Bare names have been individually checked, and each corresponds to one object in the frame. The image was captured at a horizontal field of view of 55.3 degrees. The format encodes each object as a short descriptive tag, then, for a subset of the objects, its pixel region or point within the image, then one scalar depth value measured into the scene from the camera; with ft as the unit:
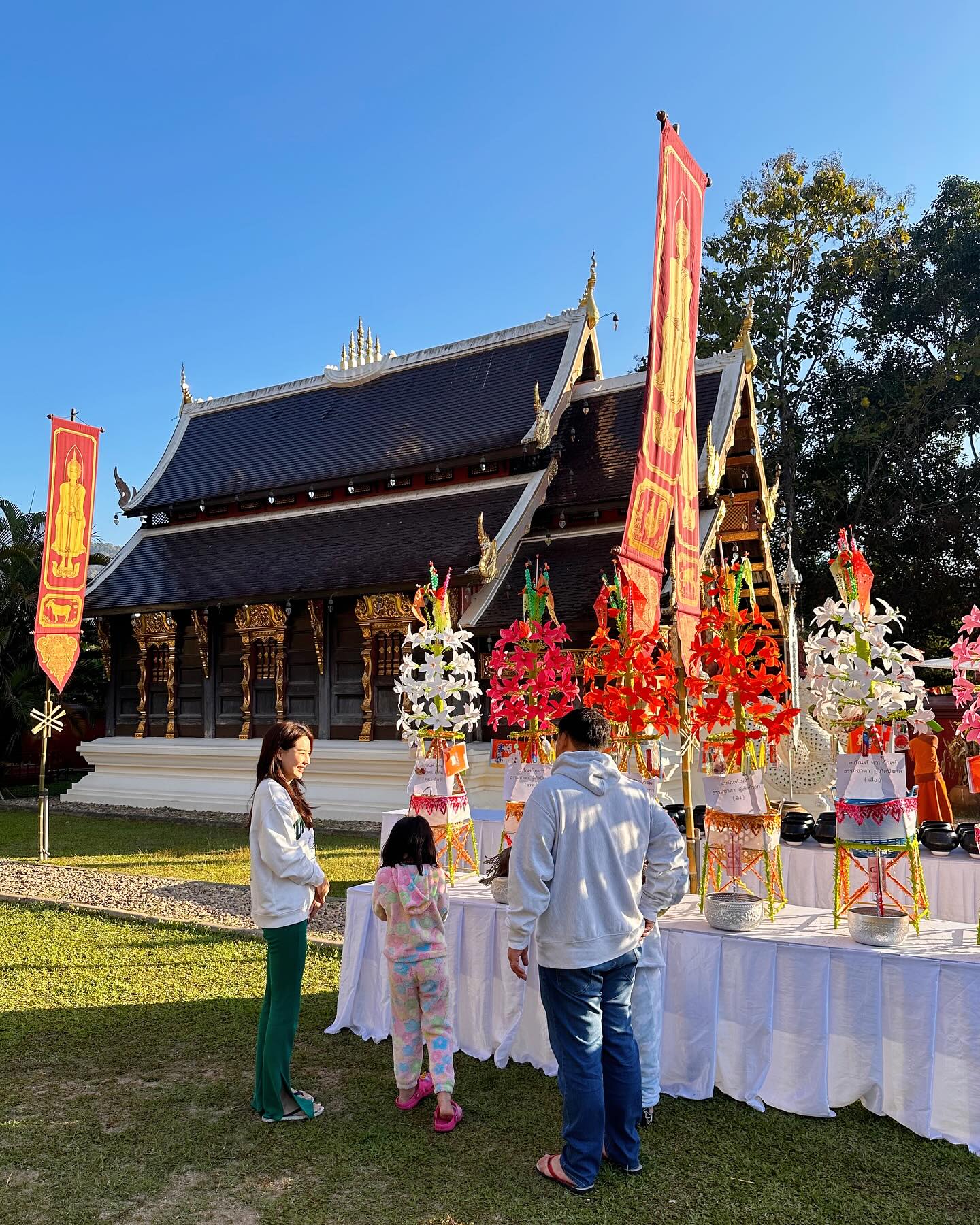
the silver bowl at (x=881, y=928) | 12.44
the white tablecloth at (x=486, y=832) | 21.71
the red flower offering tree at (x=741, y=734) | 14.26
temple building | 44.80
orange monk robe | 28.04
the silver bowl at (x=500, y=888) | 14.99
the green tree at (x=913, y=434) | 73.10
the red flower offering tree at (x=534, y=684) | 17.47
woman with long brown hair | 12.25
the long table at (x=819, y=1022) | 11.73
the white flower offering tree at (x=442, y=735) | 17.16
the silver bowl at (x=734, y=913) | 13.35
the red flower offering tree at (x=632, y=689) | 15.70
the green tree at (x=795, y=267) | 78.48
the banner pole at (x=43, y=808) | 34.42
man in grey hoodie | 10.57
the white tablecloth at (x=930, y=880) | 18.34
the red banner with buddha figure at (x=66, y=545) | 37.88
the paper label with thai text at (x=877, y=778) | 13.30
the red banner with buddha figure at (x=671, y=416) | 18.10
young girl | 12.80
